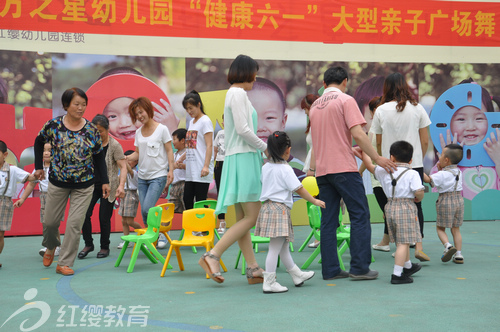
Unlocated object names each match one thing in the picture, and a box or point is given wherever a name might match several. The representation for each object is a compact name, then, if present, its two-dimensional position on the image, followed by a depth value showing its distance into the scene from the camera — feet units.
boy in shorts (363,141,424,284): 14.65
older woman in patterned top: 16.87
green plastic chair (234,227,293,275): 16.53
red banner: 26.73
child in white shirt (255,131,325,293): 13.69
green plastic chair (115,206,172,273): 17.25
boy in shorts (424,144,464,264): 18.19
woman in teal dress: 14.19
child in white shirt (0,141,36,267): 18.53
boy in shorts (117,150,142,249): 21.61
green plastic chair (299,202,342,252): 20.41
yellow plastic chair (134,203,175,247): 18.52
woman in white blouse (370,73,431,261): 18.12
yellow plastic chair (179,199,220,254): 19.22
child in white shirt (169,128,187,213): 23.59
